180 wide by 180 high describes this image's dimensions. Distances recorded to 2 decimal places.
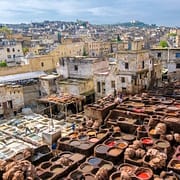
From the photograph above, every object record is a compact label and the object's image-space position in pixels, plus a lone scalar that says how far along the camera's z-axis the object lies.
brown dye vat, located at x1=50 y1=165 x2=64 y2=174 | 14.31
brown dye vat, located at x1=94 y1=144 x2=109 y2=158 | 15.75
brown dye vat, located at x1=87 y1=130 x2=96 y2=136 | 18.75
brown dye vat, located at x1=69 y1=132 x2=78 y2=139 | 18.50
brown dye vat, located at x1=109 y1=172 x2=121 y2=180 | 13.38
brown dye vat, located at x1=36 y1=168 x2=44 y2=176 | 14.11
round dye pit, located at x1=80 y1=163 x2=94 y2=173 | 14.33
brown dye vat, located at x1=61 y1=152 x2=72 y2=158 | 16.17
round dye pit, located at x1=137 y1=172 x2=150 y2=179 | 13.34
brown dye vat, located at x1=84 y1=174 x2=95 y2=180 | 13.56
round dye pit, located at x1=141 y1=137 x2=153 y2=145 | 16.42
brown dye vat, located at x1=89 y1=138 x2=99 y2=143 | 17.52
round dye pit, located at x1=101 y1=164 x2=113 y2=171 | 14.37
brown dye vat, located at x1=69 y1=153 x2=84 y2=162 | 15.58
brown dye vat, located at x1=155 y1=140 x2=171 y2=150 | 15.54
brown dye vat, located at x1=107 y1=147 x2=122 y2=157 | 15.60
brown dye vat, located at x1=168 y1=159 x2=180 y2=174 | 13.63
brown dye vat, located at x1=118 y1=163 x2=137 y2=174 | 13.77
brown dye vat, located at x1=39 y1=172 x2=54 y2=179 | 13.99
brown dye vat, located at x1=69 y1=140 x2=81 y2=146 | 17.23
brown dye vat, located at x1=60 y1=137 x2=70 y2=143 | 17.88
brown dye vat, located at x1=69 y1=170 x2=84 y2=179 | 13.72
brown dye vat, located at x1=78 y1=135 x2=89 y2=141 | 18.01
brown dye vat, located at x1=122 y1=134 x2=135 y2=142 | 17.53
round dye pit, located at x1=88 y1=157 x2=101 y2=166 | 15.07
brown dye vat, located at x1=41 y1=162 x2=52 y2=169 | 14.99
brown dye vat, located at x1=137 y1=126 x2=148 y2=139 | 17.50
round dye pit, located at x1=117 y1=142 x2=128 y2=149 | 16.34
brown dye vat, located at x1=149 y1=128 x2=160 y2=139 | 17.04
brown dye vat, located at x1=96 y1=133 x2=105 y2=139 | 18.19
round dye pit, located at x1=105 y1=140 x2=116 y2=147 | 16.97
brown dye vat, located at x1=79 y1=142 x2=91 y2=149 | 16.79
